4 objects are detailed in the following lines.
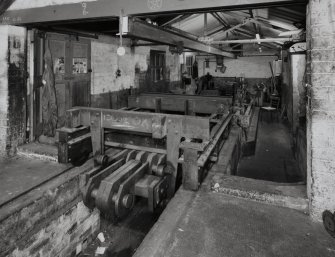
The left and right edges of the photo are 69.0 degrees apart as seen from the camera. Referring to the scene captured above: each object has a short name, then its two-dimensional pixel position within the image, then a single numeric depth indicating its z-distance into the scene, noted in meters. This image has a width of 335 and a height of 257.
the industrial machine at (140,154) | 2.74
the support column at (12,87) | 4.14
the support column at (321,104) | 2.23
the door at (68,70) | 5.02
